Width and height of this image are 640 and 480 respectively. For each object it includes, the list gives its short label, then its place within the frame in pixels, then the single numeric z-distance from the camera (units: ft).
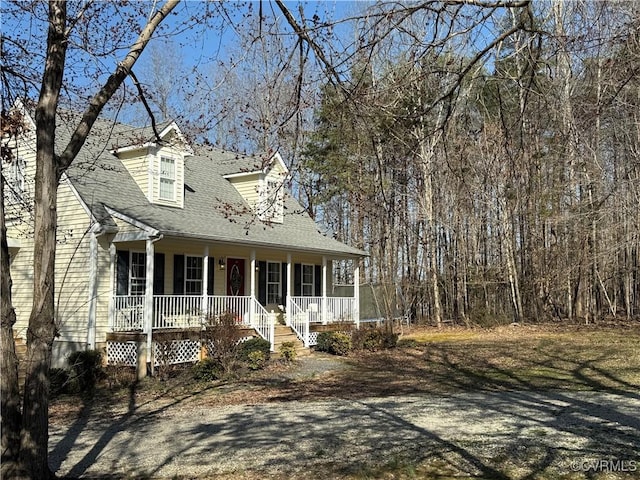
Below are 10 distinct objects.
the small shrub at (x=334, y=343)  56.08
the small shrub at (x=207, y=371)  42.45
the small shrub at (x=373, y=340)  58.49
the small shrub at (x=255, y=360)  45.85
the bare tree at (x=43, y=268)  17.76
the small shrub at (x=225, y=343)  43.83
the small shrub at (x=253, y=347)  46.34
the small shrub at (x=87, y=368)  39.58
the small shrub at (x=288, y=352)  49.55
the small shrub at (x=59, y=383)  38.68
